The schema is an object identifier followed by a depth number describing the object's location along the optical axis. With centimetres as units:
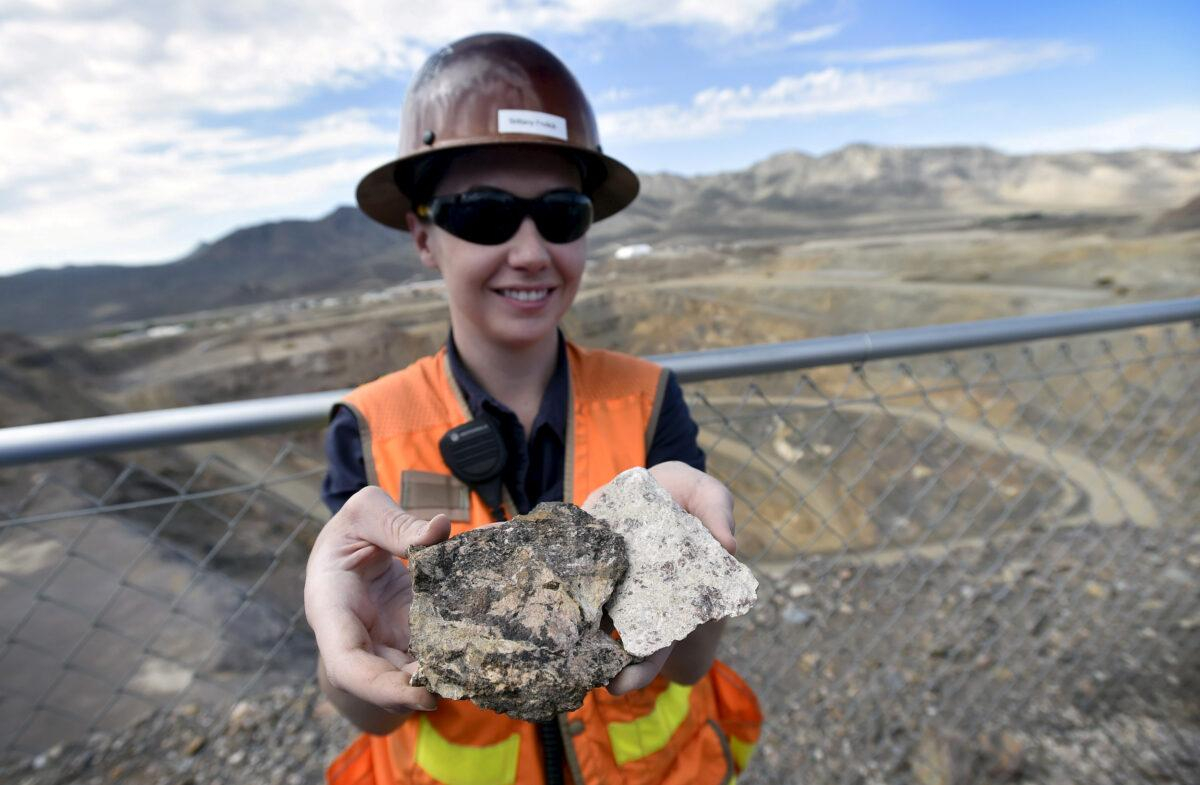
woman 50
